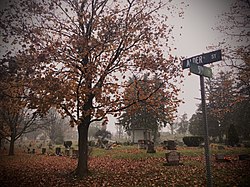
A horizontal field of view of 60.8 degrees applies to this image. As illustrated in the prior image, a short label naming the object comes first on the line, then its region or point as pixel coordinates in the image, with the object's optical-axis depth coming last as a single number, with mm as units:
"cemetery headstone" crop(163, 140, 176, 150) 26391
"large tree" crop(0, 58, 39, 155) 10400
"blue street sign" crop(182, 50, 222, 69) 5754
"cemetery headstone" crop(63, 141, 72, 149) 36212
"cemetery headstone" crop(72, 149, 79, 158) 20191
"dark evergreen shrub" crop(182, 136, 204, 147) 32156
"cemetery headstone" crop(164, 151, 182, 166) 13078
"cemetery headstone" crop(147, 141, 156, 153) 21678
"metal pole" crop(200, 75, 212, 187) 4984
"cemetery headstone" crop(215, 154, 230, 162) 13234
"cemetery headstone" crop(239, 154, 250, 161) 13469
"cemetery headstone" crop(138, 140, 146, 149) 28875
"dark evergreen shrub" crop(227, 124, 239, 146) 28719
